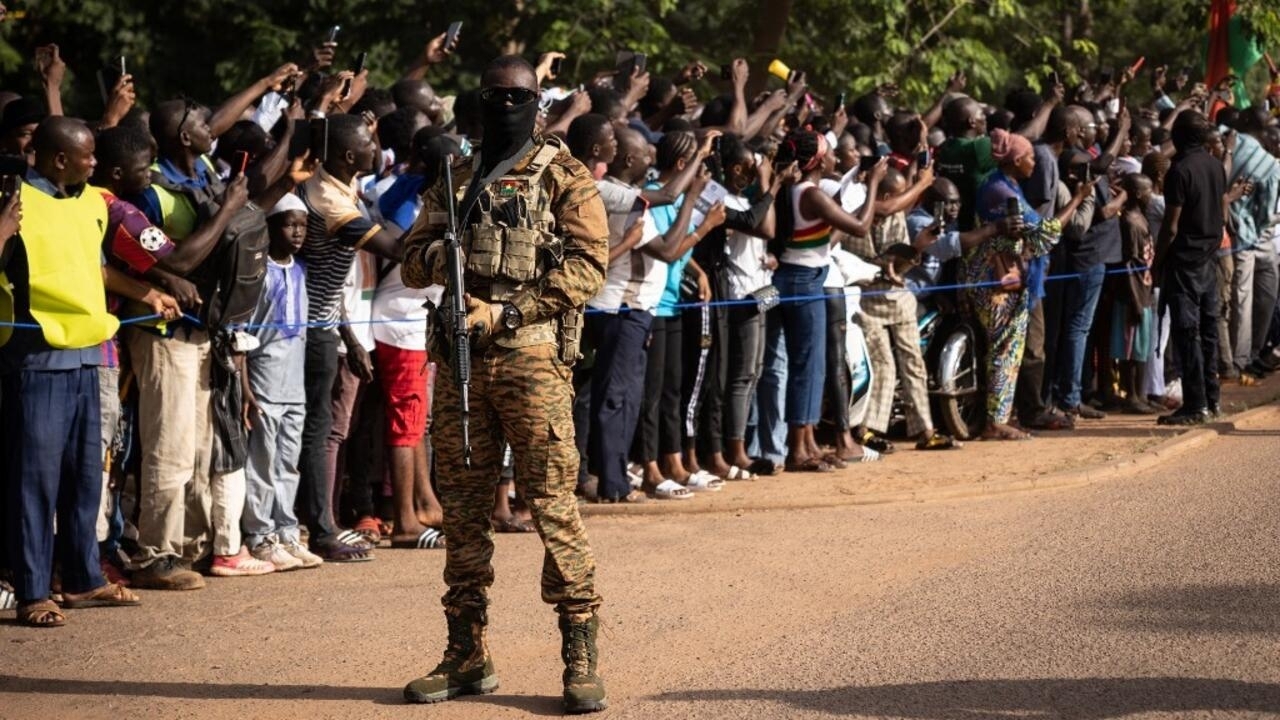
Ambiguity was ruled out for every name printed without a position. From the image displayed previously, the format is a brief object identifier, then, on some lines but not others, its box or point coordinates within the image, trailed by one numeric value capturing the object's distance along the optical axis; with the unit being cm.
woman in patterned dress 2552
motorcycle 2597
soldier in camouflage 1283
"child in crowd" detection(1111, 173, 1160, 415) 2894
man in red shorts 1906
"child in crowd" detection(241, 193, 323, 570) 1783
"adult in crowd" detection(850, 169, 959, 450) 2522
